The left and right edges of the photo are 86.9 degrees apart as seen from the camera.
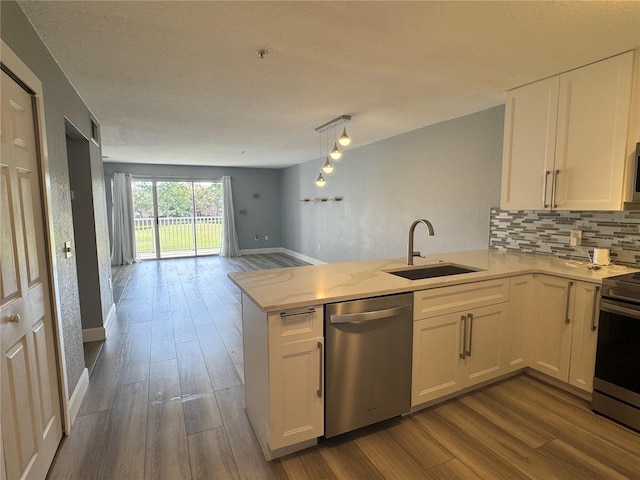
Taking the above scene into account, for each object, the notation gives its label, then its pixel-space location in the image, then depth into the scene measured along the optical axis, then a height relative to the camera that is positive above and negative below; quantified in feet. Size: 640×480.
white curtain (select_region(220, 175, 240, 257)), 28.12 -1.44
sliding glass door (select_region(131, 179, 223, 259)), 26.55 -0.77
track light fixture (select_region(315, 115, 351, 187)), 11.04 +3.10
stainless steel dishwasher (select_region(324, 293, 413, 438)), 6.01 -2.86
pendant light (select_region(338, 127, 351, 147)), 10.71 +2.15
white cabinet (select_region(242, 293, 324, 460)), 5.60 -2.91
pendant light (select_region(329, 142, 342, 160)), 11.83 +1.91
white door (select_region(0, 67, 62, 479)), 4.55 -1.54
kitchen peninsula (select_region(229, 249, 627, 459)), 5.74 -2.44
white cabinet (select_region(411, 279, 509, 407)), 6.91 -2.83
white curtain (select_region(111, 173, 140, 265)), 24.98 -0.88
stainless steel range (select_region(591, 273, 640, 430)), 6.33 -2.88
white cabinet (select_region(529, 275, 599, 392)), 7.24 -2.82
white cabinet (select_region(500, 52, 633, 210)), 7.20 +1.59
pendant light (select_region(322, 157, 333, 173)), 13.09 +1.56
